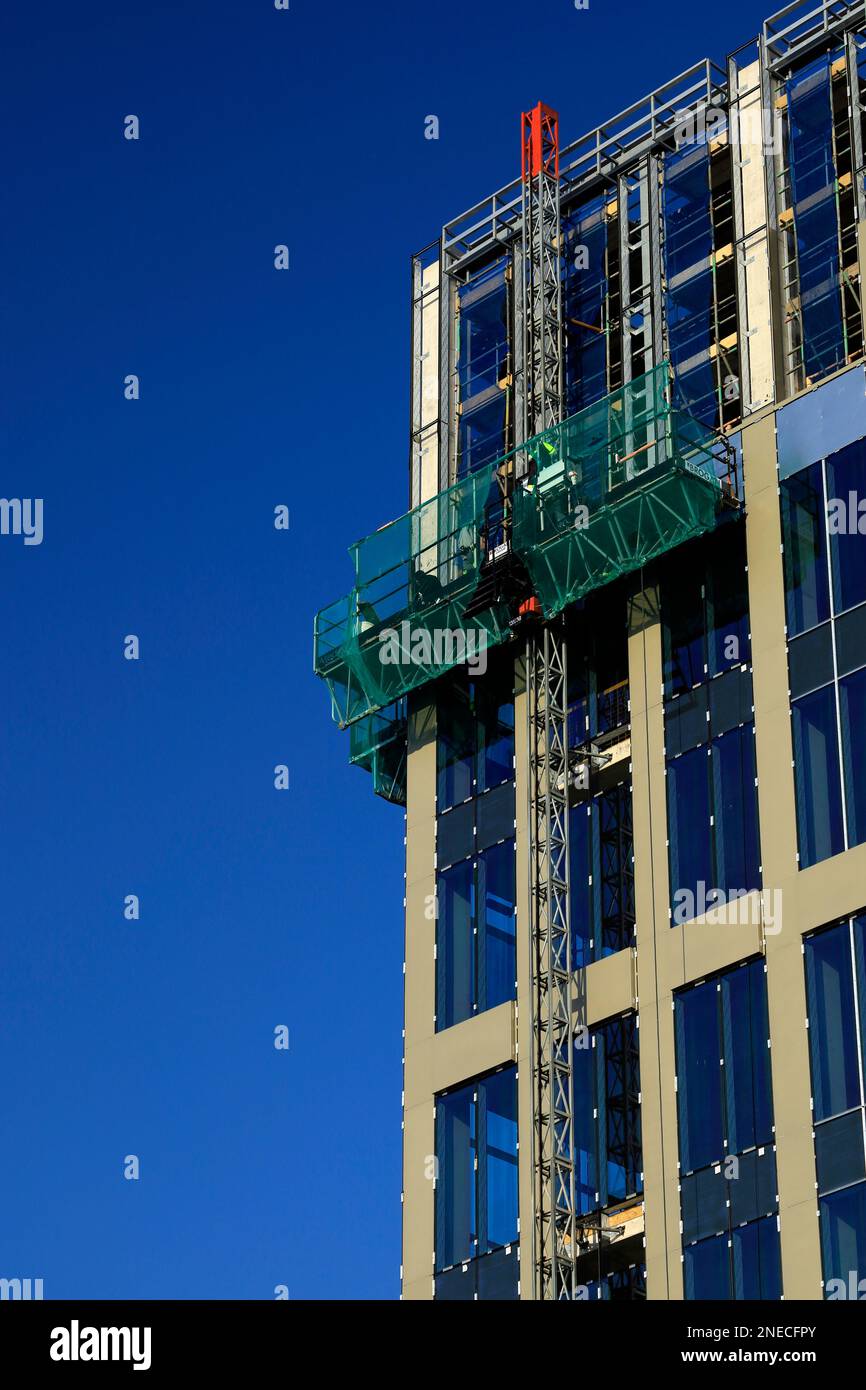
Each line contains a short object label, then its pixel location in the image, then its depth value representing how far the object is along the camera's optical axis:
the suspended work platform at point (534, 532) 58.28
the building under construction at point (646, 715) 51.72
